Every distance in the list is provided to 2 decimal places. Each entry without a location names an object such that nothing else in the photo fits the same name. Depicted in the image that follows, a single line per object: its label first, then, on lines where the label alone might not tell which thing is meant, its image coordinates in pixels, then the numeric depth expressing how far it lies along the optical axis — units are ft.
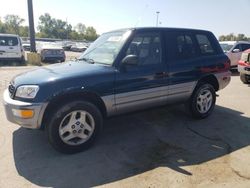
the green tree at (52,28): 247.10
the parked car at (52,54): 42.76
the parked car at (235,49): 31.54
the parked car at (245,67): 21.97
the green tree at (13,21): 231.66
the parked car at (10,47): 37.28
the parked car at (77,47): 99.22
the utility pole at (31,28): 40.36
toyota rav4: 8.70
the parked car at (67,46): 108.08
